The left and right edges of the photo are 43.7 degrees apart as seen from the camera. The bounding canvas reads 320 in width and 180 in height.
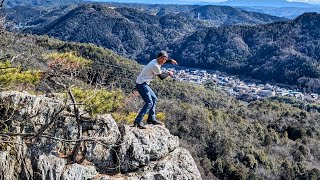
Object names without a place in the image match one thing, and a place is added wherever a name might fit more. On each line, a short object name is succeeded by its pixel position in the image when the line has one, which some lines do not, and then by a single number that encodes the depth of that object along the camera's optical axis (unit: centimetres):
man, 819
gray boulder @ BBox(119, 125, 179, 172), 814
